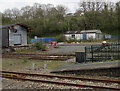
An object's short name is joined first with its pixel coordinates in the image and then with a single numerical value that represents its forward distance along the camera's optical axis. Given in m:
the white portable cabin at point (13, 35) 25.73
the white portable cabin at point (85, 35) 49.81
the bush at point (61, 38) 46.92
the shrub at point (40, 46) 25.16
